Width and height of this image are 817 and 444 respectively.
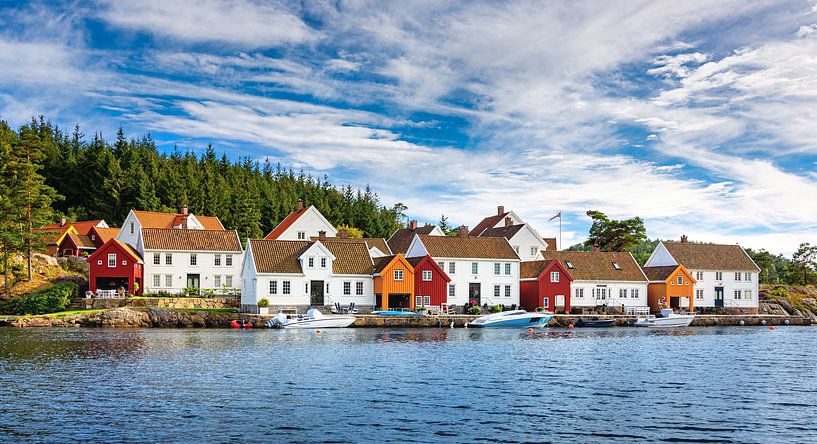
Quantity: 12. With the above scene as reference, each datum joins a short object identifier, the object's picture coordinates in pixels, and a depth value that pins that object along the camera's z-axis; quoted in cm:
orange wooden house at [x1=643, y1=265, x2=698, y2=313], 8538
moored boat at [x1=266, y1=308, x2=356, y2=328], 6444
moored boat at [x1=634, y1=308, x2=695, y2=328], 7800
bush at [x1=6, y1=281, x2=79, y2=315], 6700
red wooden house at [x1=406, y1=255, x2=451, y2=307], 7475
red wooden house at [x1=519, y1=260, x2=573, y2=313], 7925
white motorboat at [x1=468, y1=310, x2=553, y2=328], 7081
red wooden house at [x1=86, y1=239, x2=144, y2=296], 7169
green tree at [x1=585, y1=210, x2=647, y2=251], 10769
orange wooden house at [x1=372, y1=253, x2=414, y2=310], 7225
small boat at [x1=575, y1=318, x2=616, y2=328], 7594
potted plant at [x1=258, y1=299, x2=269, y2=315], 6719
